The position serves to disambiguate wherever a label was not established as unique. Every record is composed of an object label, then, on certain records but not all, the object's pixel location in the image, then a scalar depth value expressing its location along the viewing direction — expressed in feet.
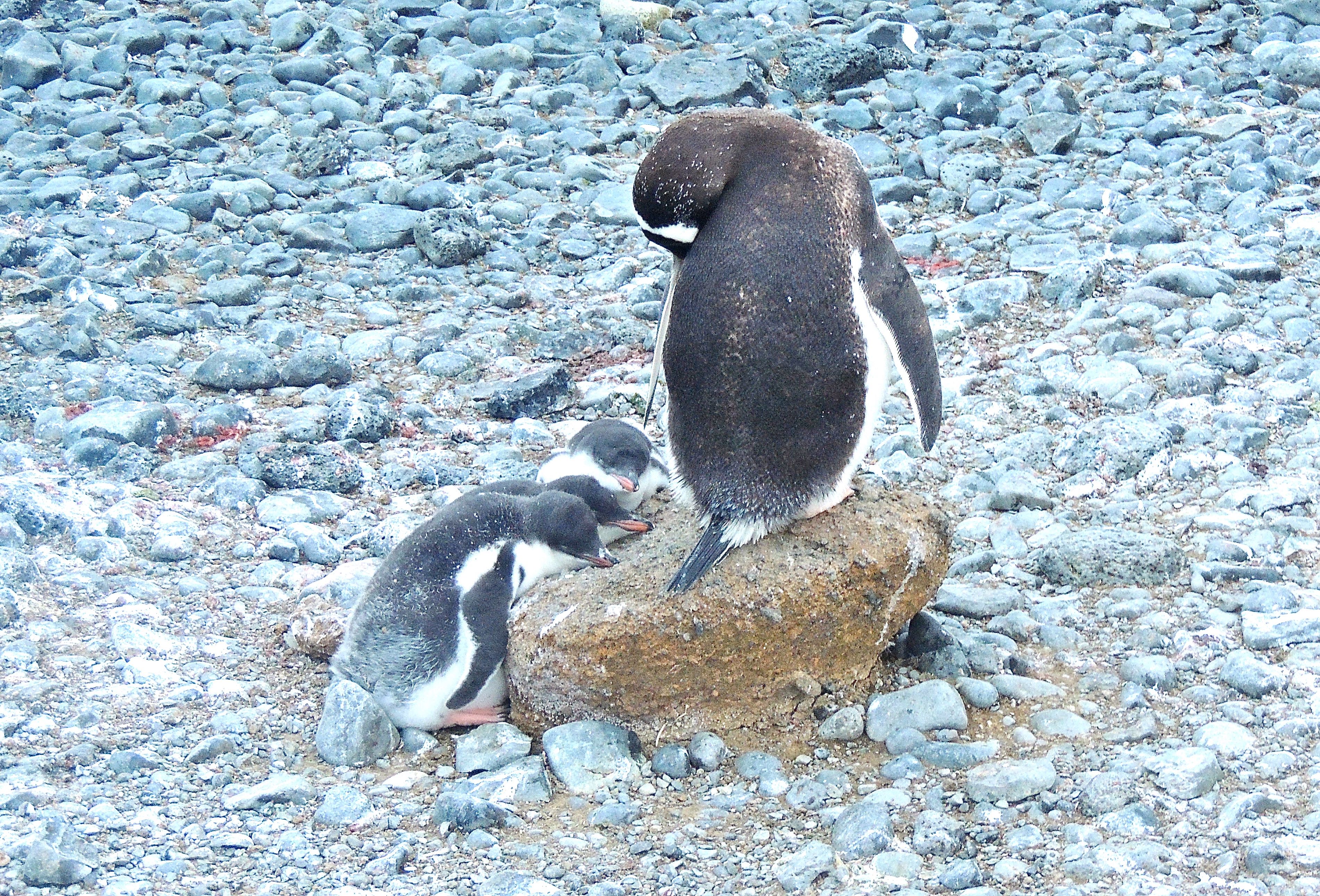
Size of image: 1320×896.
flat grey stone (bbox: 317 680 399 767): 24.45
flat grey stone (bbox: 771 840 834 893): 20.58
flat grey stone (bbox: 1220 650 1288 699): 23.99
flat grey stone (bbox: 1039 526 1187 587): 28.48
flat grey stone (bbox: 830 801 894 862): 21.07
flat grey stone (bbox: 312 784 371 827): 22.49
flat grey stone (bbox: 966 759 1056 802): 22.02
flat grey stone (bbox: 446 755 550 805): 23.07
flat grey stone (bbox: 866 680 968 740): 24.30
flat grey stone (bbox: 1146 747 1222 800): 21.56
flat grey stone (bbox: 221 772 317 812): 22.79
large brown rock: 24.49
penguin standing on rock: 24.58
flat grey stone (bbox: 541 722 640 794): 23.62
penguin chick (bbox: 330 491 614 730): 25.81
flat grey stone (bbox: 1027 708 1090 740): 23.85
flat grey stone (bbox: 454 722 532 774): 24.27
